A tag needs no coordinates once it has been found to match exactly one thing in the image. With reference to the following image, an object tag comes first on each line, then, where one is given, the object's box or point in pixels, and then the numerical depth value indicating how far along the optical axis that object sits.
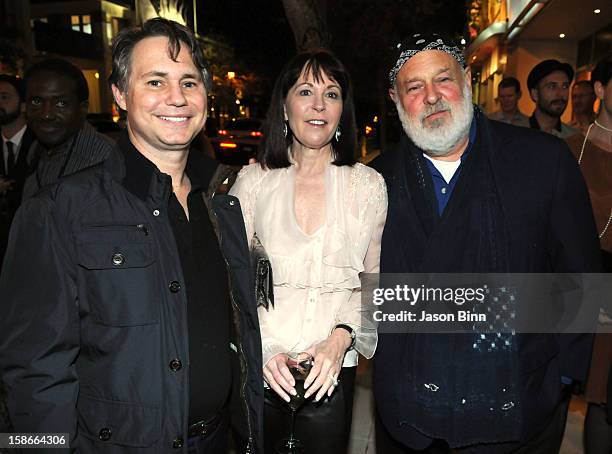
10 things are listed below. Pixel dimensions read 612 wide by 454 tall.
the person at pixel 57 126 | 3.38
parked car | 18.80
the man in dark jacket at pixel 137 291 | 1.65
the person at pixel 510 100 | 6.64
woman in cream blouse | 2.38
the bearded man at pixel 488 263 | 2.11
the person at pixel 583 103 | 6.25
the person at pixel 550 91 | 5.32
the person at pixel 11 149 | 3.98
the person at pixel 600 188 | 2.90
